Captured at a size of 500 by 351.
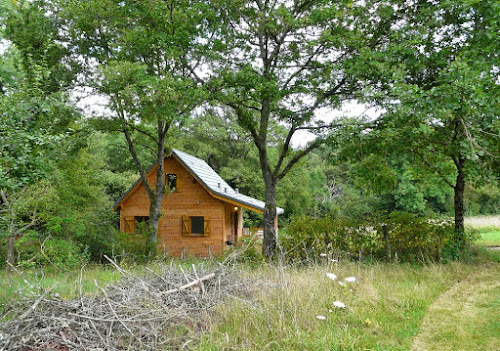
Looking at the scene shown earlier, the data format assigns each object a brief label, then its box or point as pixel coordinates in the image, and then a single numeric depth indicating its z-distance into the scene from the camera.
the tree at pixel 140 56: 10.23
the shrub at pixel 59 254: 9.89
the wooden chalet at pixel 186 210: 17.50
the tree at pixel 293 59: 10.23
